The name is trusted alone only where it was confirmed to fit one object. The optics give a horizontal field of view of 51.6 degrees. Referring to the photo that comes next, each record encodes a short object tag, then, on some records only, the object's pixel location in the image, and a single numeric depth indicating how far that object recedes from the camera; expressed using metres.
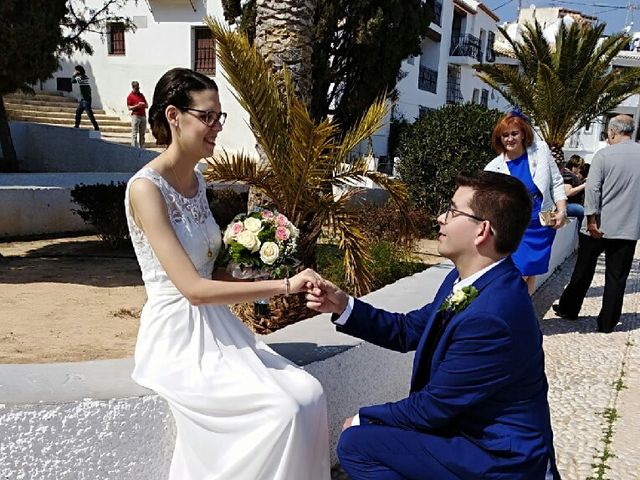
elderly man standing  6.36
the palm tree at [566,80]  15.30
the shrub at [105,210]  8.52
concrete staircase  18.23
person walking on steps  16.55
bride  2.37
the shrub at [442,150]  11.38
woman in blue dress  5.49
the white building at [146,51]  20.70
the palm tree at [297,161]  4.99
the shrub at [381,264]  6.02
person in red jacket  16.01
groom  2.16
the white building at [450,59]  28.92
